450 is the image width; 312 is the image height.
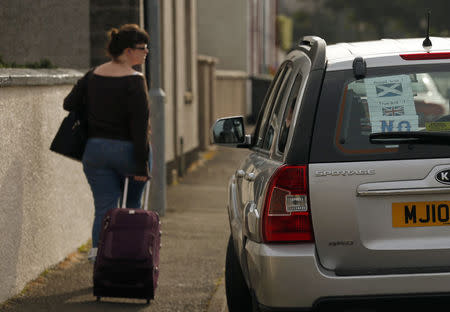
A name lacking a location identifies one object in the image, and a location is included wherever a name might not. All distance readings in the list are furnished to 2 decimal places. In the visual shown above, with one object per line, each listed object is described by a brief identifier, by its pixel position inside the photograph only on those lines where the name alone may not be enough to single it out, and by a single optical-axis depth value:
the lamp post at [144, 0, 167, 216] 22.03
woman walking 14.68
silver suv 8.99
